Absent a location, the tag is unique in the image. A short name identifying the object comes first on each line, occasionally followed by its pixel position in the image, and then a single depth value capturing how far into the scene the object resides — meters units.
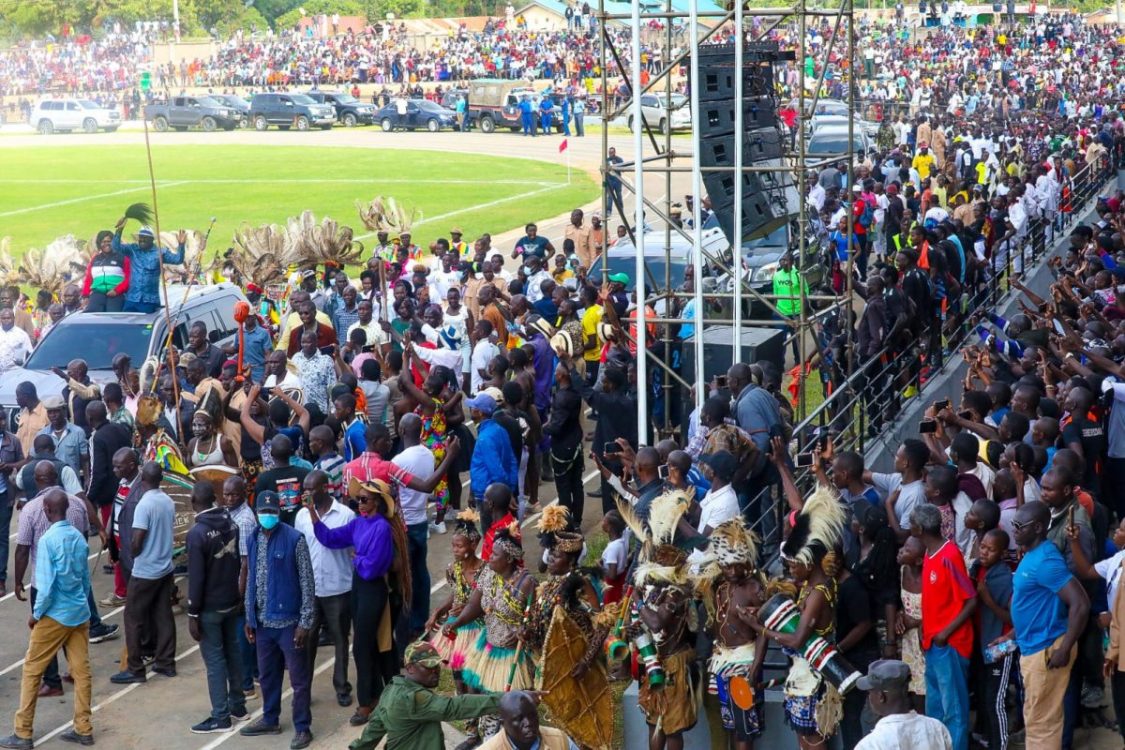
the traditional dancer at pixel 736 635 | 15.05
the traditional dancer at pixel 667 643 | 15.34
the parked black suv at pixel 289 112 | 113.45
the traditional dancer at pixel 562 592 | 15.84
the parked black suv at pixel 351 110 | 115.82
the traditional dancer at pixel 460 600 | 16.27
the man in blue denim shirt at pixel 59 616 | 17.66
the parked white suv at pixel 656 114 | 91.93
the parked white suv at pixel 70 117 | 119.26
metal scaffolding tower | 19.93
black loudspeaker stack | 24.92
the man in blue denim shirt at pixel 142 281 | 30.91
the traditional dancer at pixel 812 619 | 14.60
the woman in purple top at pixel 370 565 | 17.75
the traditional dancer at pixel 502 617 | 15.87
